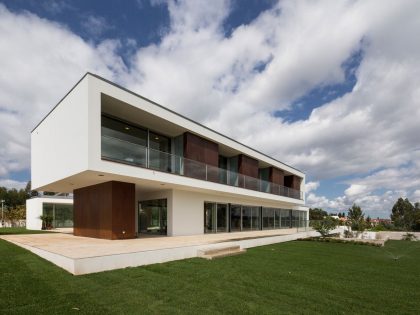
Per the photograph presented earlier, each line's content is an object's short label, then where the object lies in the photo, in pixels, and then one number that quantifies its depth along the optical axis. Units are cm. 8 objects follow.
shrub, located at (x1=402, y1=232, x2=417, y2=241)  2554
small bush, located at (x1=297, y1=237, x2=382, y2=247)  1820
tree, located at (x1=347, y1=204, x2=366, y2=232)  2344
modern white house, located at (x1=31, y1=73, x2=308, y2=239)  1179
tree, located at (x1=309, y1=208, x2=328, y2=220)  7101
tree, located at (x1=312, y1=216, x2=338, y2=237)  2123
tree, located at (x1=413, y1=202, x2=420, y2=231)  4789
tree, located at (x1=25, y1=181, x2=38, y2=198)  6846
